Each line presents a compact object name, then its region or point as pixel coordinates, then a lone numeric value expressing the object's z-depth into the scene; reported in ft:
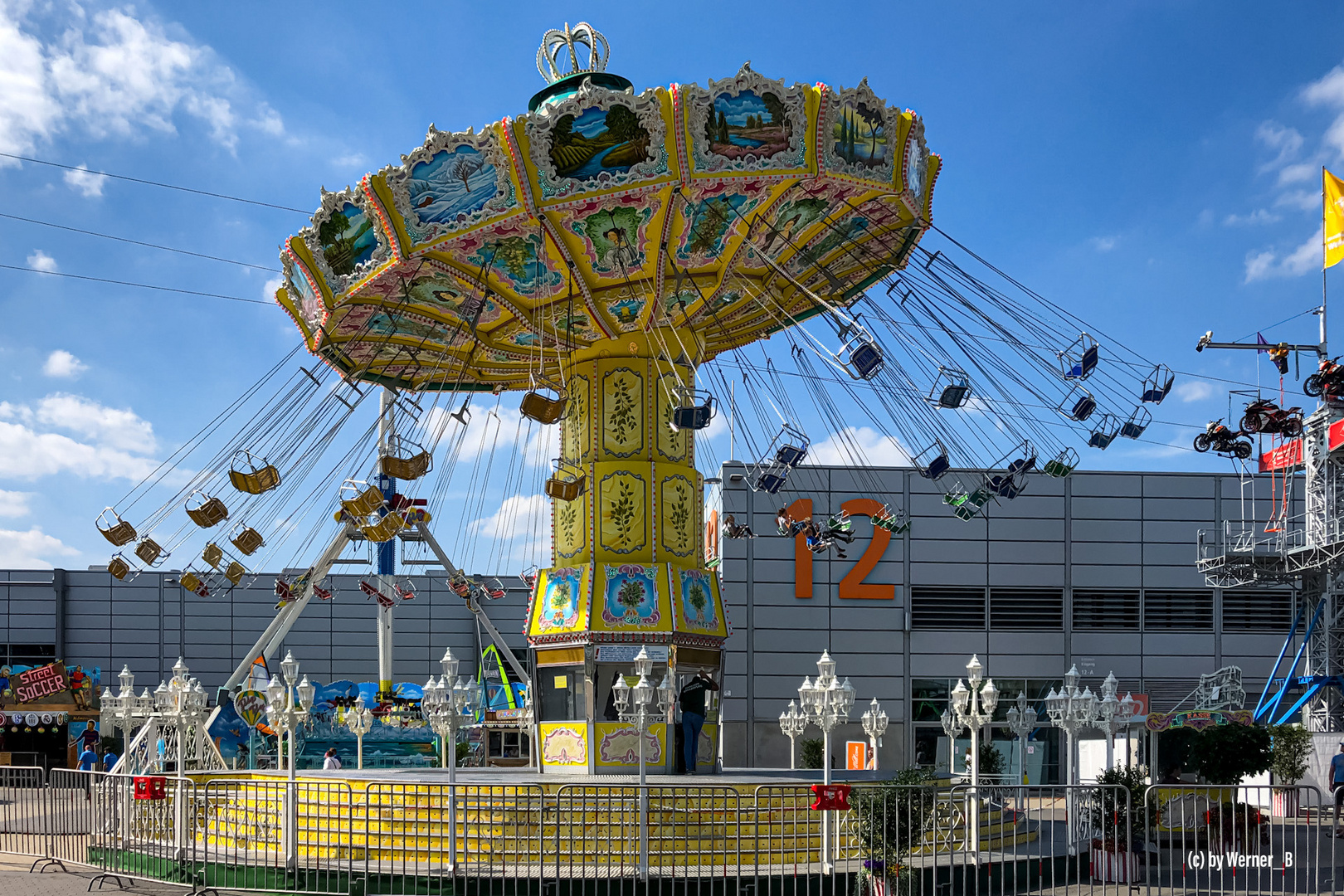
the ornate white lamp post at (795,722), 73.31
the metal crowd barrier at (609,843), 42.68
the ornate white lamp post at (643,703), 43.86
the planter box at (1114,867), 43.57
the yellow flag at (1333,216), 104.01
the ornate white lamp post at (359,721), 85.53
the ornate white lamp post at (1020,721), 71.82
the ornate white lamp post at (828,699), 51.08
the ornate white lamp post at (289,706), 47.47
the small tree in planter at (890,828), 41.86
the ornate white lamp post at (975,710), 52.34
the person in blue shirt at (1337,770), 74.59
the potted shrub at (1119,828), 44.01
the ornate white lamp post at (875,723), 58.34
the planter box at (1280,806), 79.04
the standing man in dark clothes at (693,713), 66.39
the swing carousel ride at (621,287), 52.95
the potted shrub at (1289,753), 90.12
